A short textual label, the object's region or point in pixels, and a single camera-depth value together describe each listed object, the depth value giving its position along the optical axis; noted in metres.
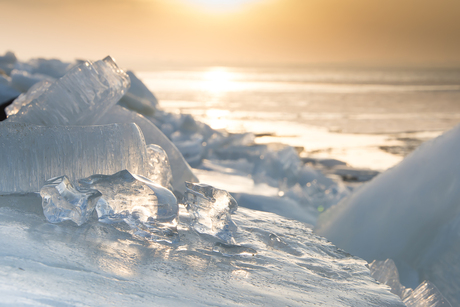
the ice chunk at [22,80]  6.26
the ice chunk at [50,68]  9.11
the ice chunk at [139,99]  7.09
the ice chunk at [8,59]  13.23
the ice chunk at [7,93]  4.70
